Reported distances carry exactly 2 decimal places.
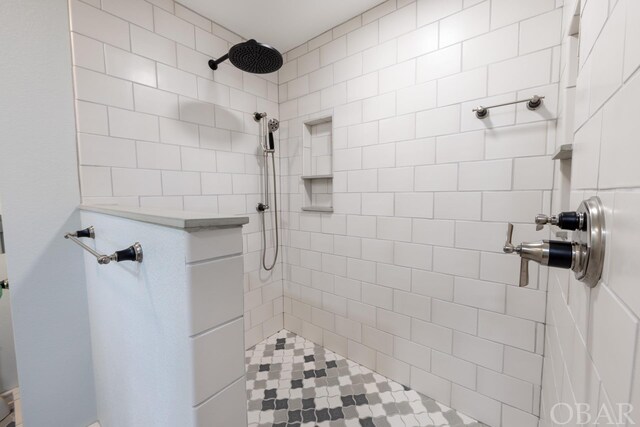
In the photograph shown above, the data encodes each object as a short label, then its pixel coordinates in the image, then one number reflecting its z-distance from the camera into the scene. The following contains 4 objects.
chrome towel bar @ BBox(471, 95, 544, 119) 1.02
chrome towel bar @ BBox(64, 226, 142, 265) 0.65
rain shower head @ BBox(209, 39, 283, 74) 1.22
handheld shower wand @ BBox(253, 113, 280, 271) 1.83
